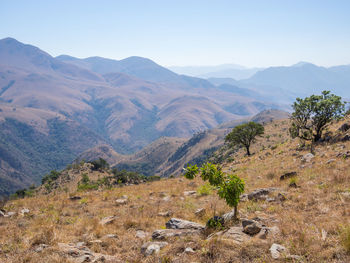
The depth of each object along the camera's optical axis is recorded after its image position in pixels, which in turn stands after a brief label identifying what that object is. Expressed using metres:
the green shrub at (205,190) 16.75
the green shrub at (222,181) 9.16
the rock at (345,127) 24.90
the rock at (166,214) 12.40
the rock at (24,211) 13.62
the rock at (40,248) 7.95
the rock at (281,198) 11.69
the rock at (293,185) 13.48
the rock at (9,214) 13.02
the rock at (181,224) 9.75
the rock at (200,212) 11.75
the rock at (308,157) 19.78
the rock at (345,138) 22.38
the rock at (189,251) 7.35
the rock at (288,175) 15.97
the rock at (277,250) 6.42
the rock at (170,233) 8.93
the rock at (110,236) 9.43
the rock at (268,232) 7.71
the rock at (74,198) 17.70
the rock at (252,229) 8.09
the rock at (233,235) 7.55
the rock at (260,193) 12.67
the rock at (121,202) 15.85
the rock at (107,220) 11.28
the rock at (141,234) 9.47
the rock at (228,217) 9.62
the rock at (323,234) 6.99
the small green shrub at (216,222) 9.09
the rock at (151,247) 7.63
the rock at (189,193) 17.49
